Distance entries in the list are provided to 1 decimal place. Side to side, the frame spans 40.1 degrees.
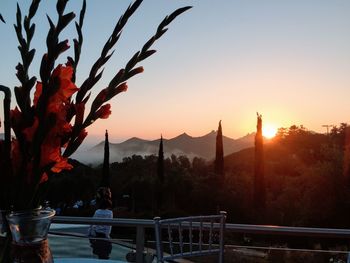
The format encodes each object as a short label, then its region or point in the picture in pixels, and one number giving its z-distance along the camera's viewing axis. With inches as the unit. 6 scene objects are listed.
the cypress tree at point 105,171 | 923.1
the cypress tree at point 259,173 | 778.1
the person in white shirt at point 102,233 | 125.6
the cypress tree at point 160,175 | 883.9
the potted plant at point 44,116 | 41.4
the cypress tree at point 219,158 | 915.4
